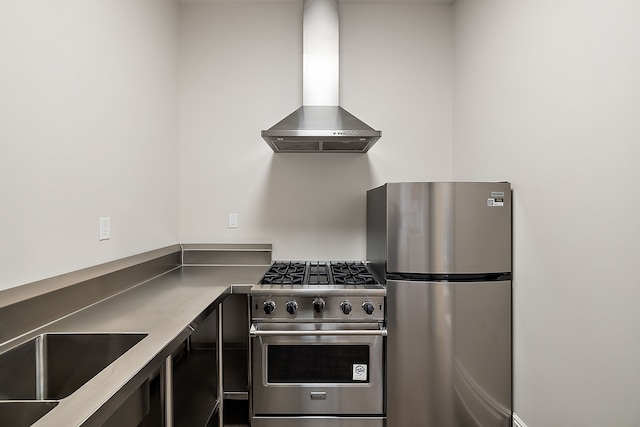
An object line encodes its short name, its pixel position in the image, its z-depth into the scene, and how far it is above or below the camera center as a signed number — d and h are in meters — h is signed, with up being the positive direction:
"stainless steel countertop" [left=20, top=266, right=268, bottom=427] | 0.70 -0.39
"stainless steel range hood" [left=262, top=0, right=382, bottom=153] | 2.14 +0.96
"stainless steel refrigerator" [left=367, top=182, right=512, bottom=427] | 1.65 -0.47
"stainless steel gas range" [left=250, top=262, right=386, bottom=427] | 1.68 -0.74
